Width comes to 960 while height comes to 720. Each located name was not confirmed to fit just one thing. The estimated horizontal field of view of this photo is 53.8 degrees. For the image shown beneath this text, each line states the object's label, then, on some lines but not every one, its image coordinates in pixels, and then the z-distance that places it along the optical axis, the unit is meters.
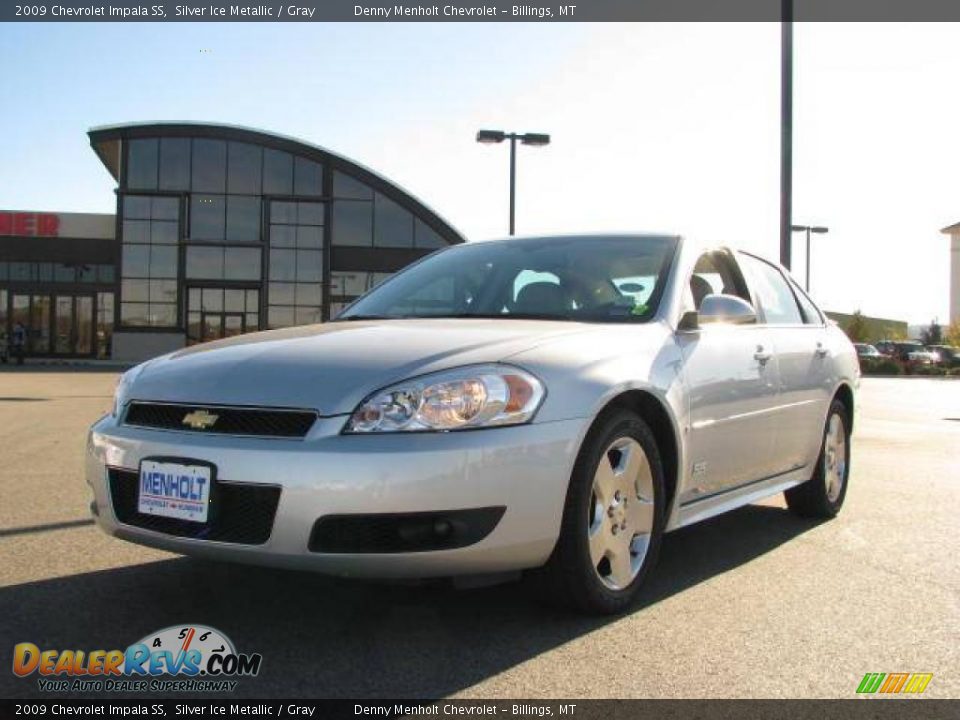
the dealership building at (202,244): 38.91
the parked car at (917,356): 42.72
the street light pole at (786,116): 10.55
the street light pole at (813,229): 40.09
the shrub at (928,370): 42.19
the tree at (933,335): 64.12
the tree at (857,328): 59.84
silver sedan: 3.03
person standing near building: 34.03
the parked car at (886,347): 50.71
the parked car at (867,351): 44.13
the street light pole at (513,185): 18.14
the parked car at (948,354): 43.19
